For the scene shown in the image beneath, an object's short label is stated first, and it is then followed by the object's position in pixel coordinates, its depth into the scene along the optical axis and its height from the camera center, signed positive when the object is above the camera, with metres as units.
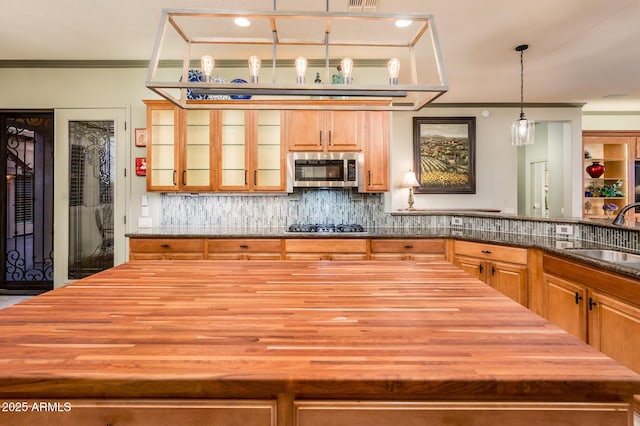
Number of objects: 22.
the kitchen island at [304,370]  0.76 -0.33
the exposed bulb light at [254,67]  1.85 +0.75
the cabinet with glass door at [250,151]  3.86 +0.67
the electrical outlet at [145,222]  4.15 -0.09
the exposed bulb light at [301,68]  1.86 +0.75
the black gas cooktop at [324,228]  3.75 -0.14
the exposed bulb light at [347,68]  1.87 +0.76
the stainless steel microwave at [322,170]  3.82 +0.47
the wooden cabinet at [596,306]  1.93 -0.56
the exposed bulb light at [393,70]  1.86 +0.74
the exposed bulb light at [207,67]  1.84 +0.75
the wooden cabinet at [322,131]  3.84 +0.88
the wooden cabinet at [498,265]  2.97 -0.44
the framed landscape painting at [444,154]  6.38 +1.07
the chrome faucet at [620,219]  2.60 -0.03
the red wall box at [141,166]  4.11 +0.54
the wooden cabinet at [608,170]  6.50 +0.81
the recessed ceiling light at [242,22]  3.21 +1.72
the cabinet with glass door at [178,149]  3.83 +0.69
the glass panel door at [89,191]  4.16 +0.27
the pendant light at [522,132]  3.62 +0.83
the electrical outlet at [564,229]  3.12 -0.13
